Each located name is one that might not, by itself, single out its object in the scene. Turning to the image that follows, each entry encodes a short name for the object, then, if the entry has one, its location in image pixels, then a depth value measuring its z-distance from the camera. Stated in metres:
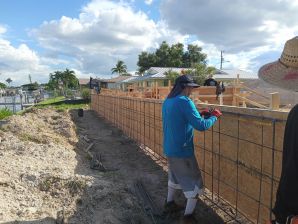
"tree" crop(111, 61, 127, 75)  59.52
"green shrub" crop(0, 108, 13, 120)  12.26
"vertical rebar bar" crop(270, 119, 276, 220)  2.39
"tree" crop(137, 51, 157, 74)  41.07
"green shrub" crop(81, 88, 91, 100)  27.71
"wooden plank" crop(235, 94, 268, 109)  6.50
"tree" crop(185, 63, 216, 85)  25.79
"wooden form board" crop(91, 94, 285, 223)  2.45
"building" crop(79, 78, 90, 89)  54.91
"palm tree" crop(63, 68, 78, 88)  58.24
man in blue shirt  2.81
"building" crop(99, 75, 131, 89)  38.50
